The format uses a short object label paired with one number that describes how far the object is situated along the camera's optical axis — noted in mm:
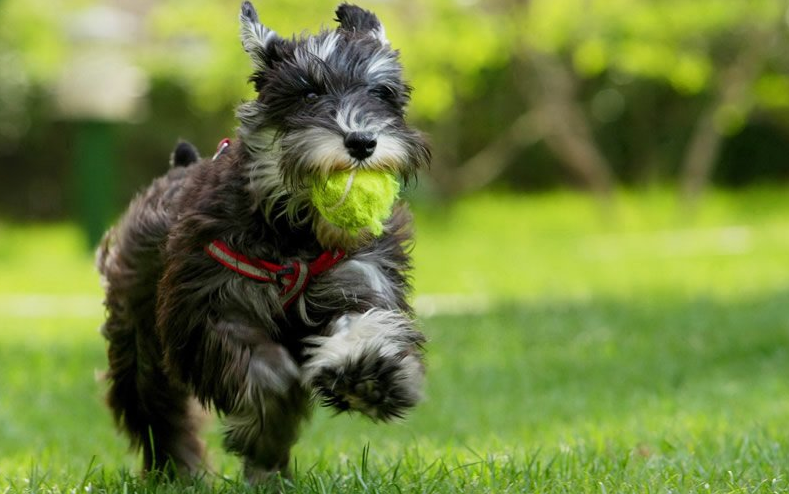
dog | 7285
